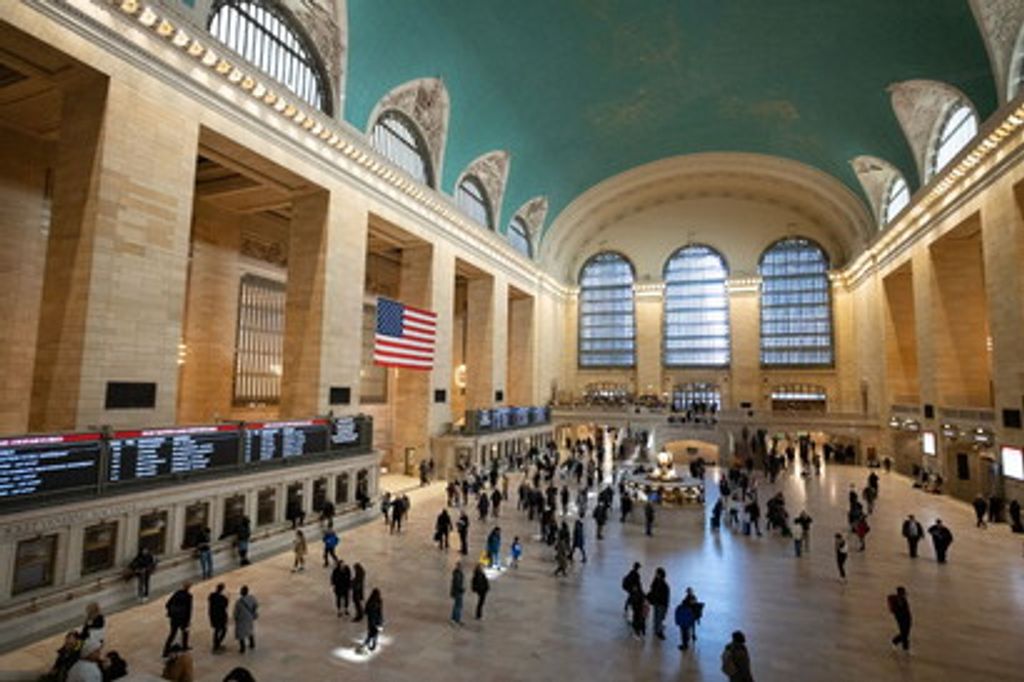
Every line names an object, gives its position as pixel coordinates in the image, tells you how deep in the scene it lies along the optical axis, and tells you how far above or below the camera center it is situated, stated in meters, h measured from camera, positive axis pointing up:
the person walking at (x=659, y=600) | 7.92 -2.89
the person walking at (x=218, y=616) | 7.25 -3.00
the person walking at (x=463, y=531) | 11.72 -2.93
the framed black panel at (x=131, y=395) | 10.34 -0.22
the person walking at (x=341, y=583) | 8.48 -2.95
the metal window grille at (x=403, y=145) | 19.46 +9.05
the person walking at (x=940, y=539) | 11.62 -2.82
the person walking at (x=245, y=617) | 7.23 -2.99
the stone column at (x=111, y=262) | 9.99 +2.31
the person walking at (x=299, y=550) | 10.59 -3.09
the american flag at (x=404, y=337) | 17.48 +1.81
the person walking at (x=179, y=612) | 7.11 -2.91
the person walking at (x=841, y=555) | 10.44 -2.88
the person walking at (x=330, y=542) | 10.77 -2.97
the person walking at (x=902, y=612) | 7.43 -2.79
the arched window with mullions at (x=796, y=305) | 34.50 +6.01
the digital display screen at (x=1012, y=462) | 14.67 -1.50
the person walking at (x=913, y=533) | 12.08 -2.83
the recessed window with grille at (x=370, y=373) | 25.38 +0.80
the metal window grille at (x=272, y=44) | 13.54 +8.98
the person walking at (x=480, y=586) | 8.48 -2.96
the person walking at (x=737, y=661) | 5.82 -2.78
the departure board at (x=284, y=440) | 12.06 -1.21
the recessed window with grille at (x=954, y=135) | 18.19 +9.37
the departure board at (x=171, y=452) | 9.42 -1.24
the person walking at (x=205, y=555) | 10.04 -3.07
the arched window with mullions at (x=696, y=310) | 36.56 +5.92
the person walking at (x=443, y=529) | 12.11 -3.01
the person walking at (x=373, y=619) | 7.39 -3.05
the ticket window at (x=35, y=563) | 7.93 -2.66
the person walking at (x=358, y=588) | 8.39 -3.00
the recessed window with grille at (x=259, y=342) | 19.70 +1.67
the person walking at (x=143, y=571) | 8.96 -3.02
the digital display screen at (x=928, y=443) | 20.70 -1.48
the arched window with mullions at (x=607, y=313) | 38.62 +5.84
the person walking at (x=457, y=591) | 8.08 -2.92
